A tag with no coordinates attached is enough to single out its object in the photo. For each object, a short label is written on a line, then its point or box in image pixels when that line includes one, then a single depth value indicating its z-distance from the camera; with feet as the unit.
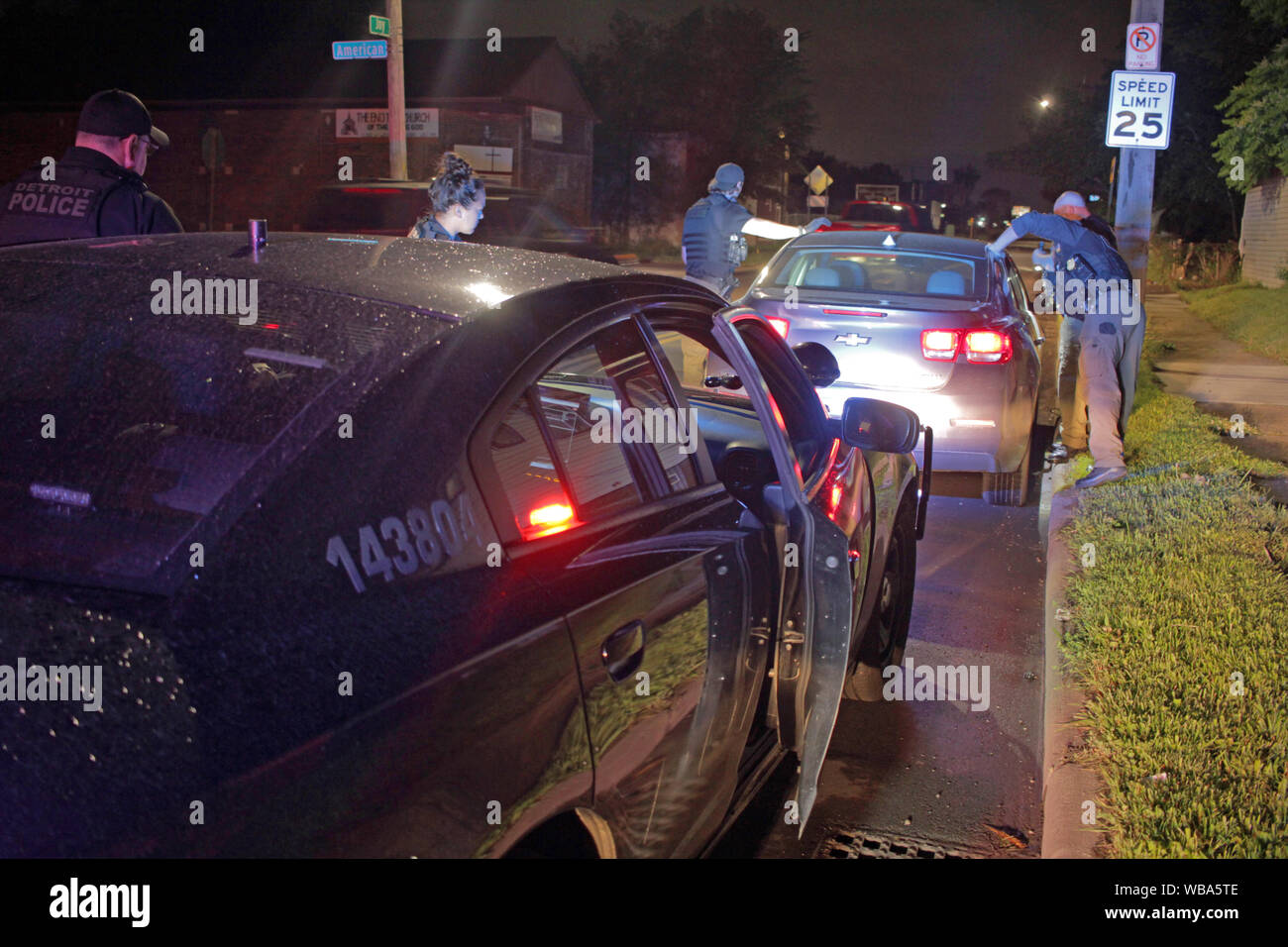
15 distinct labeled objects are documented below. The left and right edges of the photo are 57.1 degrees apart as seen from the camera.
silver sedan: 23.41
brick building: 126.00
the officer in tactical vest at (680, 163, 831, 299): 31.53
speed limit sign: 32.53
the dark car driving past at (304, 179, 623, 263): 37.96
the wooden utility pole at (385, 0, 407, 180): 60.13
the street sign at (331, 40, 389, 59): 52.54
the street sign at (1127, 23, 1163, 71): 33.76
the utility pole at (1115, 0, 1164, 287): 33.40
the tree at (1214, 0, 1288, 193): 60.85
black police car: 5.00
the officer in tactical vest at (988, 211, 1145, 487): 25.81
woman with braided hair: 19.72
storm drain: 11.73
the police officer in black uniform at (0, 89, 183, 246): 14.60
